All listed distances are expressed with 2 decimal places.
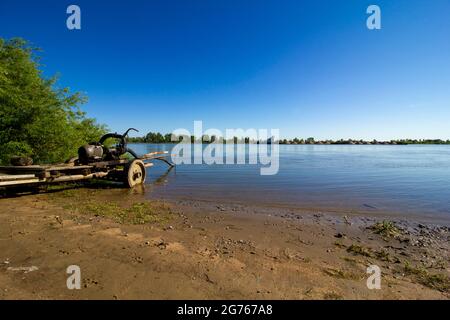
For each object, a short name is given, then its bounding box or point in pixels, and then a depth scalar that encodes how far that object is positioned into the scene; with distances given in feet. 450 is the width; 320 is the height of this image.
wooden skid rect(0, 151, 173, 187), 33.09
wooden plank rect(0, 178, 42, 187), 30.74
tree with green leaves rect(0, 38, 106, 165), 44.11
